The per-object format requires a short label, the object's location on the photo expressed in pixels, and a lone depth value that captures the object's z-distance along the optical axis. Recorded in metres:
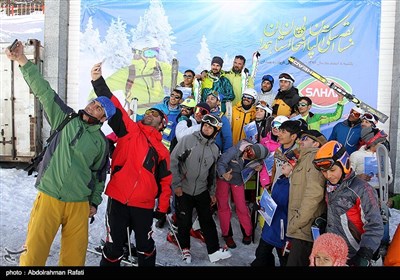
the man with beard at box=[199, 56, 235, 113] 5.99
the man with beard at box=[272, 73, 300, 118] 5.57
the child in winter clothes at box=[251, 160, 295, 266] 3.43
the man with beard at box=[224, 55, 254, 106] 6.25
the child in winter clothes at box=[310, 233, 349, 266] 2.32
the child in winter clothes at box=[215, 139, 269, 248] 4.58
